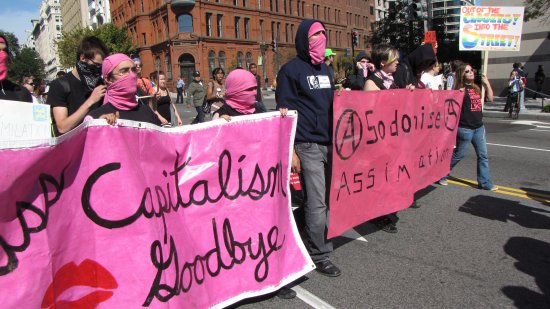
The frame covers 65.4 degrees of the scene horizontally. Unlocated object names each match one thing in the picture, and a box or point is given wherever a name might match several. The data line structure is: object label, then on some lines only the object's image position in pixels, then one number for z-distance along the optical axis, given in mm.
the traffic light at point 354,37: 31797
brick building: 49406
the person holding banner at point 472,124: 5828
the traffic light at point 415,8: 17703
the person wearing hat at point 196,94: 12312
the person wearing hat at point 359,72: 6984
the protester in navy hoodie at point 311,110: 3518
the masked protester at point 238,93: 3320
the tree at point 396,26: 35281
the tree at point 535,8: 15633
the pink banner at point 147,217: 2025
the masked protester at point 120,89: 2842
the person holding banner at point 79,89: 3219
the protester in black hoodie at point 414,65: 5398
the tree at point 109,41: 54562
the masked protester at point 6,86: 3545
